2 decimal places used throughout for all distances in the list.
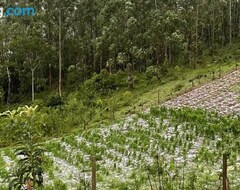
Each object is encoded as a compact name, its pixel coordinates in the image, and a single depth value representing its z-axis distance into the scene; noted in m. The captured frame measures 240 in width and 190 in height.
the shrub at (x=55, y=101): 30.41
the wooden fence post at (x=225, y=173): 6.46
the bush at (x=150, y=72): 30.53
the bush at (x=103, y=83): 31.58
